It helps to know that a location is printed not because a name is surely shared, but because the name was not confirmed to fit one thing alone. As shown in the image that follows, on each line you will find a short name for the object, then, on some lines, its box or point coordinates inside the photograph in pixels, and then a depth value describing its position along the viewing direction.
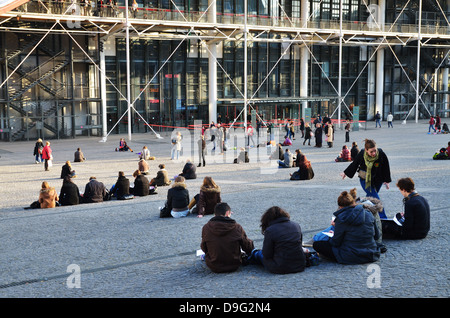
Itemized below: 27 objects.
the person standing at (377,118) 38.28
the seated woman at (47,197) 12.79
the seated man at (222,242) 6.94
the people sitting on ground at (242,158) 21.41
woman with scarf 9.34
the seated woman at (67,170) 16.66
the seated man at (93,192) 13.57
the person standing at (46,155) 19.44
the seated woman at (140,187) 14.20
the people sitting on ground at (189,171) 17.02
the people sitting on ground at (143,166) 17.44
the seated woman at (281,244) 6.63
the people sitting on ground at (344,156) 20.58
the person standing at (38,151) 21.60
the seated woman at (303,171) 16.25
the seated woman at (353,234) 6.89
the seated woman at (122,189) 13.81
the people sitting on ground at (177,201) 11.07
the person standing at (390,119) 37.58
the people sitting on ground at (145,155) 22.41
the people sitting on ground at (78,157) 21.77
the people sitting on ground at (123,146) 25.77
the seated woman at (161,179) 15.69
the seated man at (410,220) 7.90
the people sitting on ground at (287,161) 19.56
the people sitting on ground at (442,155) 20.11
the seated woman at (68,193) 13.16
